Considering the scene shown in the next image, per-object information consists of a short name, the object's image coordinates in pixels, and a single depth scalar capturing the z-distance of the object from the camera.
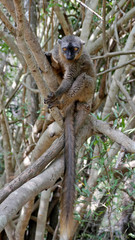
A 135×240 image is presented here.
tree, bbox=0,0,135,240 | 2.90
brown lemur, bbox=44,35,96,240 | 3.49
